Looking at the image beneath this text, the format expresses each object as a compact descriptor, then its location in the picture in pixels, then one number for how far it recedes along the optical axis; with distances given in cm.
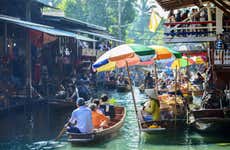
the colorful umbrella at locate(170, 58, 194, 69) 2292
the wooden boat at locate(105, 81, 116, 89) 3134
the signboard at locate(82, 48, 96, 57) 2626
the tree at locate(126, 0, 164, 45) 6131
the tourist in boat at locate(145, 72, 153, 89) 2549
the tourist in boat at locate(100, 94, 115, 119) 1304
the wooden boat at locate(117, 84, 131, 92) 2986
